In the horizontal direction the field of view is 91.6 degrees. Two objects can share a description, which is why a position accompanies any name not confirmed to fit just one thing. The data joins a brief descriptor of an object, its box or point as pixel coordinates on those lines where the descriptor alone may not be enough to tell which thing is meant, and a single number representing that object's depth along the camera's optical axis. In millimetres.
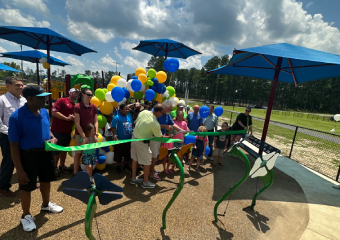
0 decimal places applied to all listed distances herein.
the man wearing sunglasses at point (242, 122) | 5719
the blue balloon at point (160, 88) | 5344
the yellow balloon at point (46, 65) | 7188
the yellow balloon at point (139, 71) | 5512
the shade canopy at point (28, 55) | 10070
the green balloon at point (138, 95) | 5219
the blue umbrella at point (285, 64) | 3345
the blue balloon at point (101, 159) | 3746
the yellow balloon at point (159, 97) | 5575
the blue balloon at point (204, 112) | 4785
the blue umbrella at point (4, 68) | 10612
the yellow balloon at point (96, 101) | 4121
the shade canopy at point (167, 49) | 7155
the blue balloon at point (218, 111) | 5470
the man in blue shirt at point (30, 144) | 1953
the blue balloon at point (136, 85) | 4590
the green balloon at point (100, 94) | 4308
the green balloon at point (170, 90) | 6068
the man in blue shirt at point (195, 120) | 4785
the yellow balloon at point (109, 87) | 4801
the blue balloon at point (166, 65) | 5498
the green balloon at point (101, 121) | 4100
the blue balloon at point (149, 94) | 4617
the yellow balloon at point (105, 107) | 4332
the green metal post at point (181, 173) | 2322
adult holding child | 3139
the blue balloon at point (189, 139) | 3629
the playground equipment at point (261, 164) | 2660
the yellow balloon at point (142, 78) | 4906
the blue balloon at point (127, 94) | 4680
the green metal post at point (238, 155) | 2645
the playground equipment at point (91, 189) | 1599
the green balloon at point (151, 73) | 5334
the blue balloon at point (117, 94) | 3996
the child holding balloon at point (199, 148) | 4382
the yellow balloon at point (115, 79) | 5450
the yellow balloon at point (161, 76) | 5434
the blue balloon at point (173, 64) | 5457
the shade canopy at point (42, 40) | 5109
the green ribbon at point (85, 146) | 2088
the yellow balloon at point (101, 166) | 4004
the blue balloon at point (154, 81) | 5312
